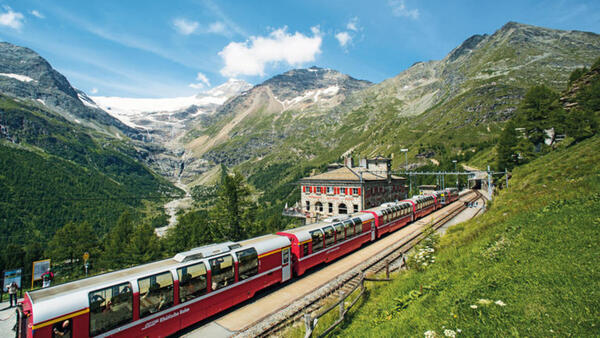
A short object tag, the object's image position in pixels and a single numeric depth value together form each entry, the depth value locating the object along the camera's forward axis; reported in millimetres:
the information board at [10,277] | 20391
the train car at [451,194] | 61172
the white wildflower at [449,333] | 6708
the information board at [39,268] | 22328
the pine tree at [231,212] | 42594
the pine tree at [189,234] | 51281
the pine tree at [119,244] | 51688
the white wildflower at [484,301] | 7630
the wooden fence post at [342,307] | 11342
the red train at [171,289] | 10055
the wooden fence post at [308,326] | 9039
